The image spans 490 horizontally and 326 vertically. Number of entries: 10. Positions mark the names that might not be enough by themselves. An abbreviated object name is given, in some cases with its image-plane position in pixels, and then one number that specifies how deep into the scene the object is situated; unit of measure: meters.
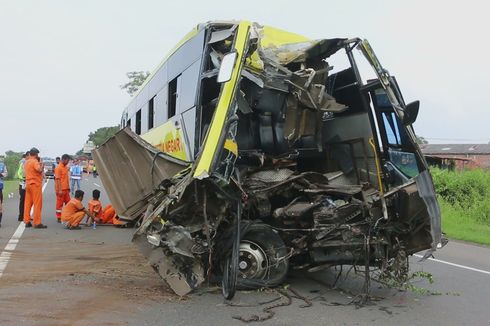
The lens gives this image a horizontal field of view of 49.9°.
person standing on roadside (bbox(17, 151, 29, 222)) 13.34
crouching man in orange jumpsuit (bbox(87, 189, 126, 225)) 12.69
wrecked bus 5.68
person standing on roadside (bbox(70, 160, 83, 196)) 19.58
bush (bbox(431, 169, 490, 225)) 20.06
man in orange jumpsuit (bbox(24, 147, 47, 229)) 11.80
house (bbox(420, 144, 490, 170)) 60.50
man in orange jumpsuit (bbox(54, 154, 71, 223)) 13.59
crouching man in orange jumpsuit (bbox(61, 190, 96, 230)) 11.90
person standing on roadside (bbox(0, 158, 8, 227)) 12.96
